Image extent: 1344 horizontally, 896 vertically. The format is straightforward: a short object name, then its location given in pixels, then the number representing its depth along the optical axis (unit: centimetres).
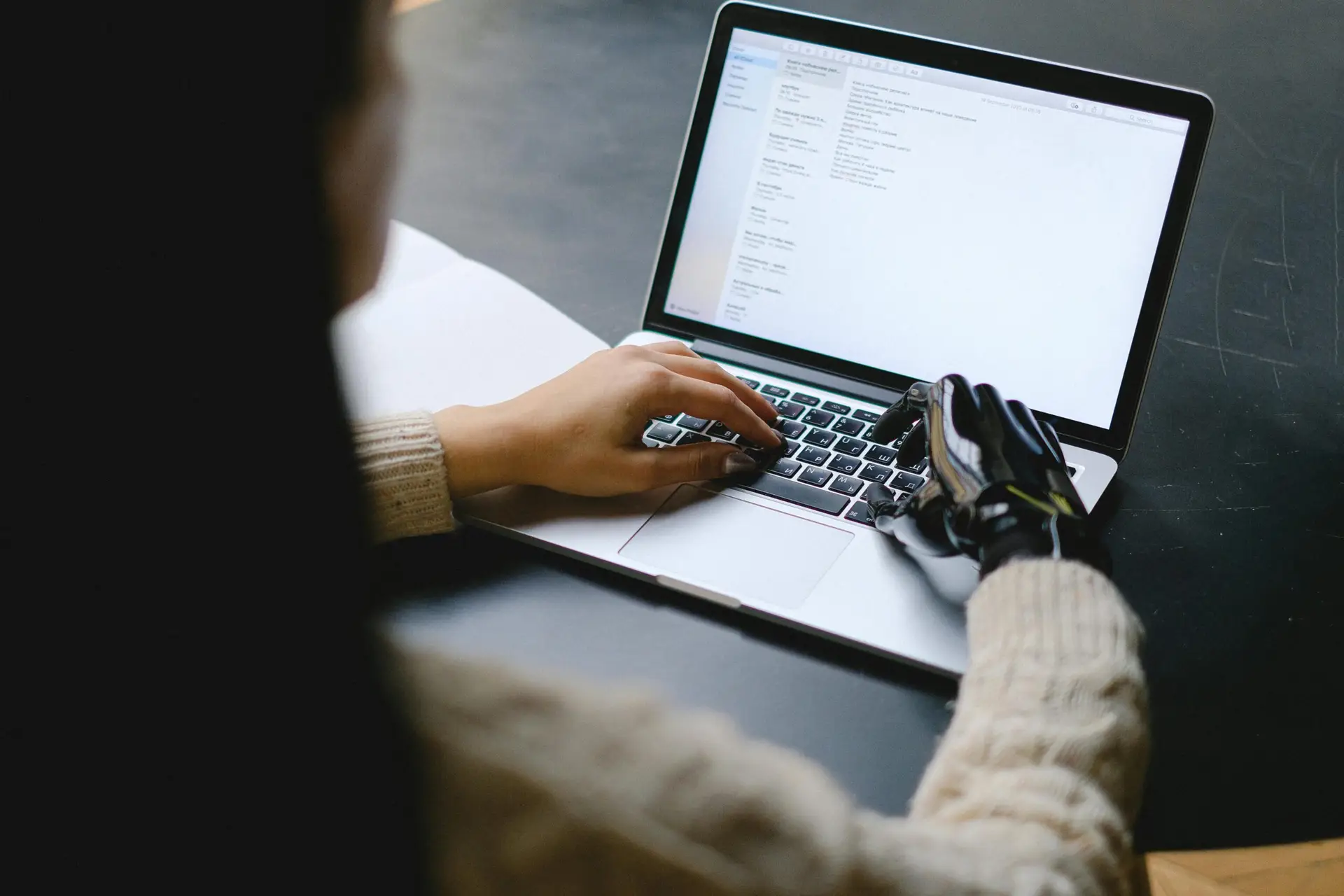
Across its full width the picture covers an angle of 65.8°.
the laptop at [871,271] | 71
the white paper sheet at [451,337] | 86
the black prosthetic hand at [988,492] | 59
